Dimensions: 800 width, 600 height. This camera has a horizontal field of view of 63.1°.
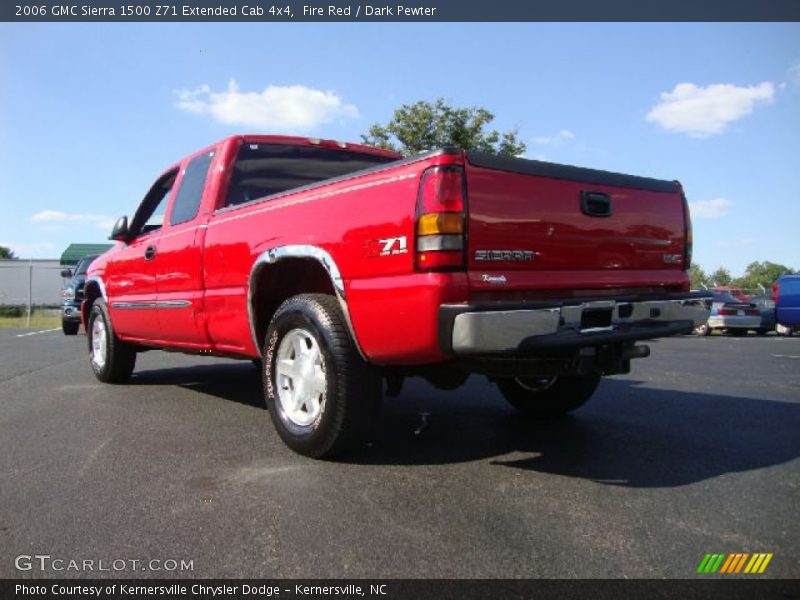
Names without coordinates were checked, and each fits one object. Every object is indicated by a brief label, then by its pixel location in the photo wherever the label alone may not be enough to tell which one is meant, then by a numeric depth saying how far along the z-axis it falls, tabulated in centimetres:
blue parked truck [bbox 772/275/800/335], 1541
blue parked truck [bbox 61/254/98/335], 1421
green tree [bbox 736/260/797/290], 9774
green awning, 2869
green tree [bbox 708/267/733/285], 9019
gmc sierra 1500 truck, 290
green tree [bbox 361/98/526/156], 2078
